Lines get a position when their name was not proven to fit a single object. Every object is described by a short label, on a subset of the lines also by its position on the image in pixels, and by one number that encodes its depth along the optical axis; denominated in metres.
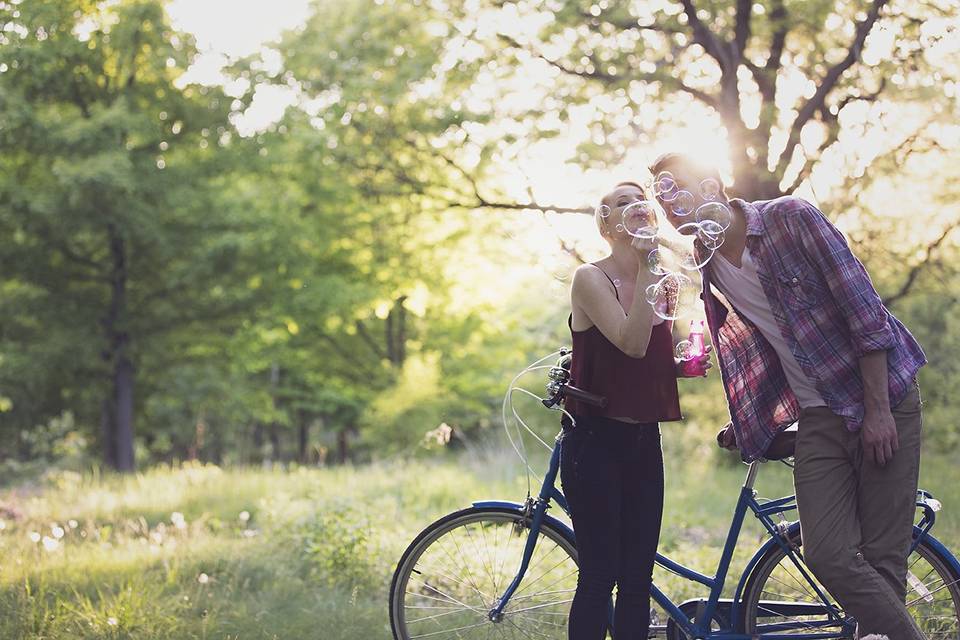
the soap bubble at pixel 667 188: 3.29
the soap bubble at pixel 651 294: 3.14
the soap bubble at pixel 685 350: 3.57
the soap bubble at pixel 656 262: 3.15
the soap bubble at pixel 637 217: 3.17
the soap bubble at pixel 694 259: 3.32
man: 3.09
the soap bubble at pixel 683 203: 3.25
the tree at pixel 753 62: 7.96
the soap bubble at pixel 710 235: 3.18
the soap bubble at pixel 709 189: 3.23
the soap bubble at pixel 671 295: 3.16
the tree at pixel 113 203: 13.29
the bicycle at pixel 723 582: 3.59
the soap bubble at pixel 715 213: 3.19
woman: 3.29
